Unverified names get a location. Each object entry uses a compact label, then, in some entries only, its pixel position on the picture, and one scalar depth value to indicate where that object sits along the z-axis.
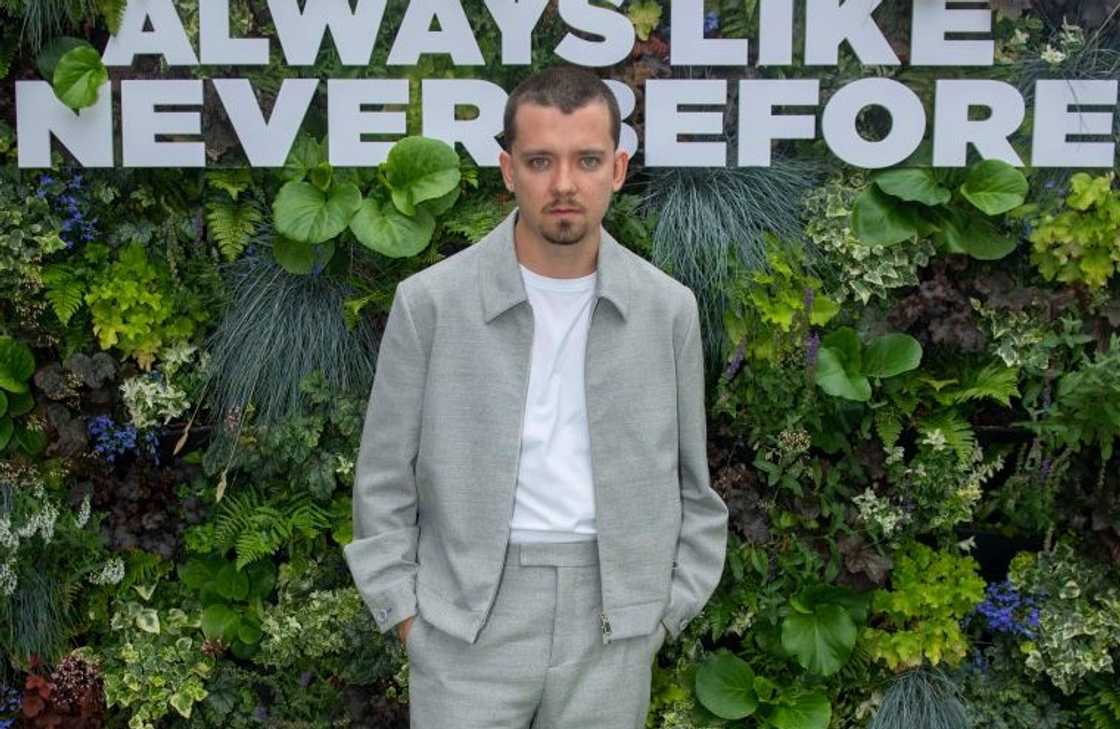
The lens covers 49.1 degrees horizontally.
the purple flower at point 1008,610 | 3.40
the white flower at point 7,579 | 3.42
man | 2.30
